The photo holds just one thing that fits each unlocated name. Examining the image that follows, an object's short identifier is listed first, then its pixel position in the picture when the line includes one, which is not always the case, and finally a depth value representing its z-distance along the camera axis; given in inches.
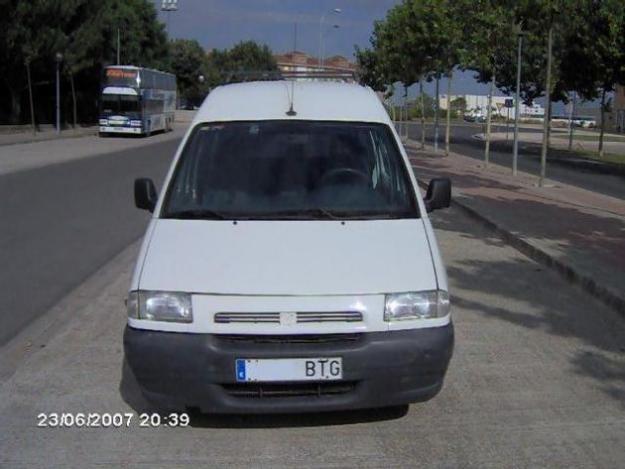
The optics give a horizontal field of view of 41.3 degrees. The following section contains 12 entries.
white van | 169.5
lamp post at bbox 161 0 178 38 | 2893.7
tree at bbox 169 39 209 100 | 3518.7
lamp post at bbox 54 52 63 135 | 1702.3
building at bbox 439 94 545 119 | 3751.7
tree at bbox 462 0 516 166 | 789.2
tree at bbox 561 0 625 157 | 1067.3
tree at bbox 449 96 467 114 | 4705.5
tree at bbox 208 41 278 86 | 3997.8
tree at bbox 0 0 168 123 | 1669.5
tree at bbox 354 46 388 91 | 1662.3
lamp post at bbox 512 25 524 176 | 789.6
